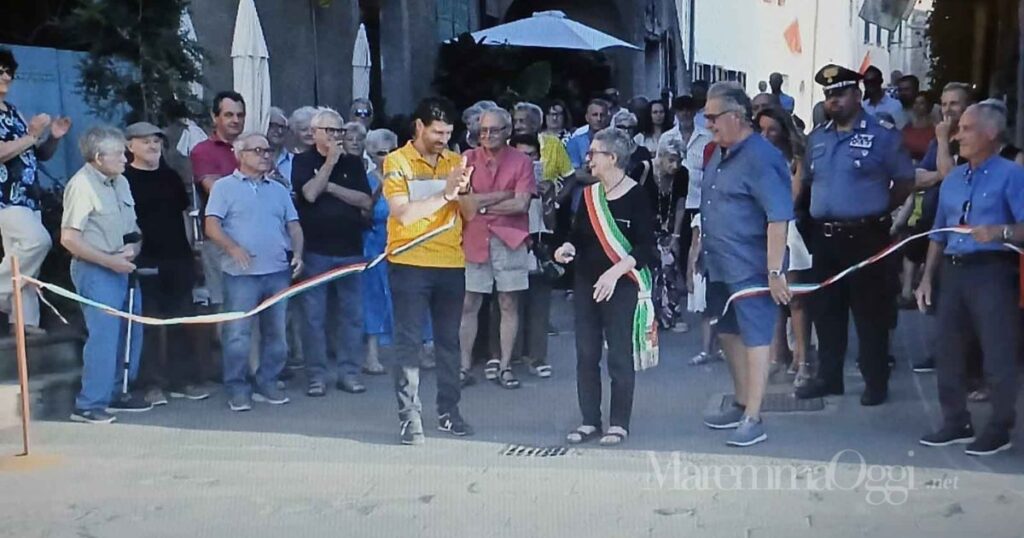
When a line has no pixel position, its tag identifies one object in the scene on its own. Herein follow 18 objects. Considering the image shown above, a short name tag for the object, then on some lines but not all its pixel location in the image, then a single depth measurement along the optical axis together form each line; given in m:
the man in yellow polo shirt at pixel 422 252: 7.99
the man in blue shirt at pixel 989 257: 7.51
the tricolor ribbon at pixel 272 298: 8.01
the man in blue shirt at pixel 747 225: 7.82
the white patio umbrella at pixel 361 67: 15.70
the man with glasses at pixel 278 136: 10.70
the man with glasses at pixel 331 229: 9.59
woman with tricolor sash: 7.86
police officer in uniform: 8.67
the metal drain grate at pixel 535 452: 7.77
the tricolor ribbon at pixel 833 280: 7.78
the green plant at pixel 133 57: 10.45
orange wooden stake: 7.81
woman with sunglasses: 8.94
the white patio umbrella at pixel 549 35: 18.38
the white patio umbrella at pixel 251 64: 11.84
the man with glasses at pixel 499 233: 9.16
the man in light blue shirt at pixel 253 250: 9.11
